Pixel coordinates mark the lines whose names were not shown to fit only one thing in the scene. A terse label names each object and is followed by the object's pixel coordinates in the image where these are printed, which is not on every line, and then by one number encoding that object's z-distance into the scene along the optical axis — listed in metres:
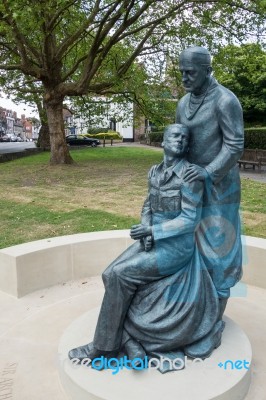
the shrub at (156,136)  34.63
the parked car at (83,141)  36.50
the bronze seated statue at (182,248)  2.88
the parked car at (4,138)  65.82
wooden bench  16.28
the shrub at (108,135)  44.25
